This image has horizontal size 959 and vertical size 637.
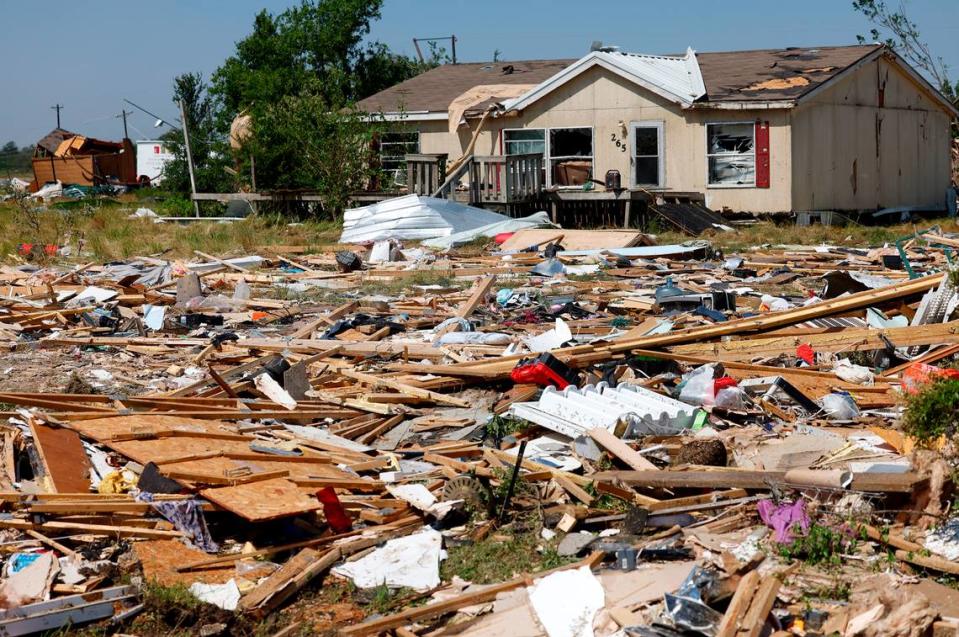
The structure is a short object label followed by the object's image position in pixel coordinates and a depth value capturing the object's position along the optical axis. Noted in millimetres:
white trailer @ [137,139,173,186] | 59259
